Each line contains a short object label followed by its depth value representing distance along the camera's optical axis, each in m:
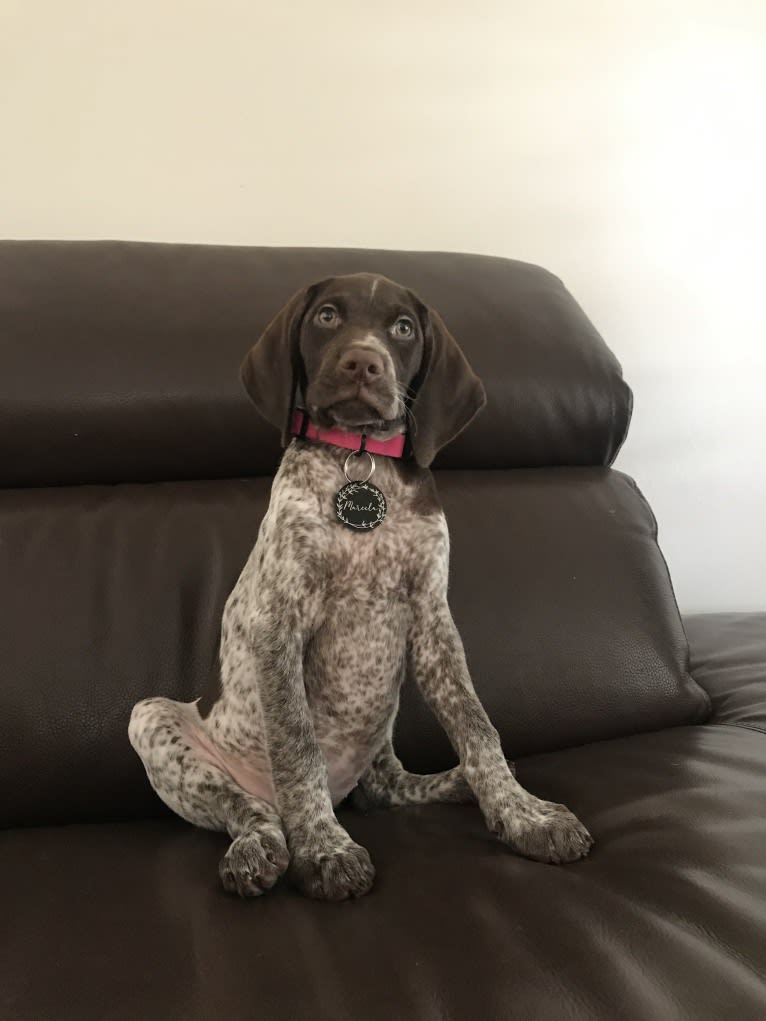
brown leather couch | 0.44
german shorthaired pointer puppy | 0.62
